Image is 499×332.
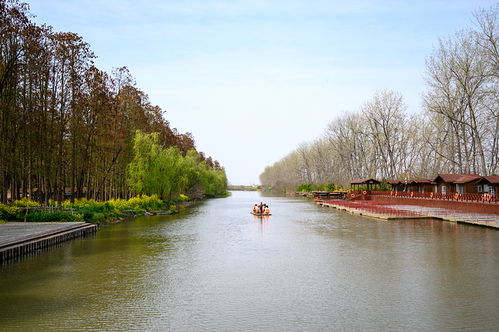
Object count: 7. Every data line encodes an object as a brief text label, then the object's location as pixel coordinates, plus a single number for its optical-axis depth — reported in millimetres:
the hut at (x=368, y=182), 64188
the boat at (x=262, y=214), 42519
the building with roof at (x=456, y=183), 41375
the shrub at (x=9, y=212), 26547
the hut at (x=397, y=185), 60719
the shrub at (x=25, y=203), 29172
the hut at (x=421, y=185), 52194
